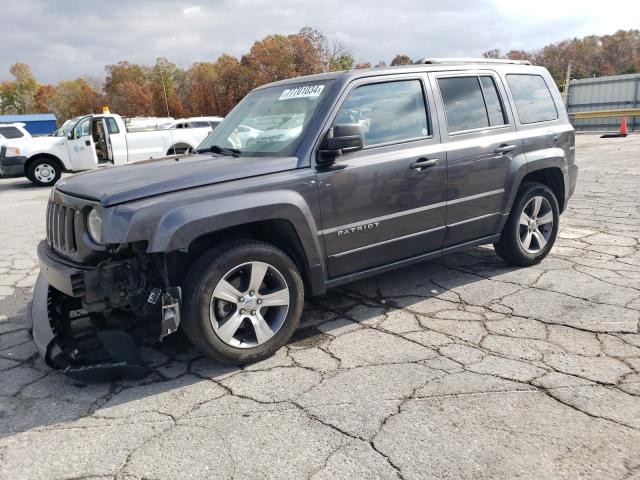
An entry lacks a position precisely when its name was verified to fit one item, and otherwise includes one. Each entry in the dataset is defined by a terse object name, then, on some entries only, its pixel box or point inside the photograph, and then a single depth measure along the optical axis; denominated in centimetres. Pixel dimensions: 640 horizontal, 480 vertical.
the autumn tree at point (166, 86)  6669
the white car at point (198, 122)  2098
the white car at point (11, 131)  1652
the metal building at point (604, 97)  2298
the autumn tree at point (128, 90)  6600
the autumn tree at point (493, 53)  5850
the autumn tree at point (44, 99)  8812
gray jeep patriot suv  318
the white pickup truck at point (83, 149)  1379
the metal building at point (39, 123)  5122
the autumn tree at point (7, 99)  9169
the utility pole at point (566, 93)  2477
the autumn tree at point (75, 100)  8119
